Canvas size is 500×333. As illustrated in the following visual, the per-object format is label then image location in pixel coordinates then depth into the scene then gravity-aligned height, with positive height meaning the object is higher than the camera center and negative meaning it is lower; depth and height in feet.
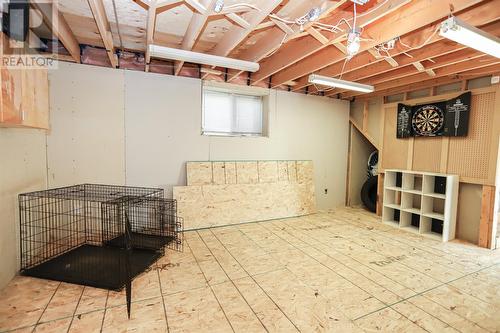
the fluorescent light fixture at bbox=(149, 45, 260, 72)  9.01 +3.55
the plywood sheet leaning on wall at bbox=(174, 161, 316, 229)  13.38 -2.35
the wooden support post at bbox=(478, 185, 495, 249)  11.69 -2.76
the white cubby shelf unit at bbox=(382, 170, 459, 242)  12.48 -2.65
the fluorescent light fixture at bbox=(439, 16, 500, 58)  6.18 +3.21
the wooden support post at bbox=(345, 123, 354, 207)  18.86 -1.43
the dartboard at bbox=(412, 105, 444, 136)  13.56 +2.00
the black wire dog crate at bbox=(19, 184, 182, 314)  8.40 -3.84
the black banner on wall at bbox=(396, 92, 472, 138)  12.52 +2.08
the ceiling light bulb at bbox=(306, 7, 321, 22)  7.04 +3.98
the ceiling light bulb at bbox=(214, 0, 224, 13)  6.67 +3.96
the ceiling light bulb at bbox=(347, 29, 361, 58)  7.68 +3.57
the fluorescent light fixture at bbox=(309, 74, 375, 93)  11.21 +3.38
